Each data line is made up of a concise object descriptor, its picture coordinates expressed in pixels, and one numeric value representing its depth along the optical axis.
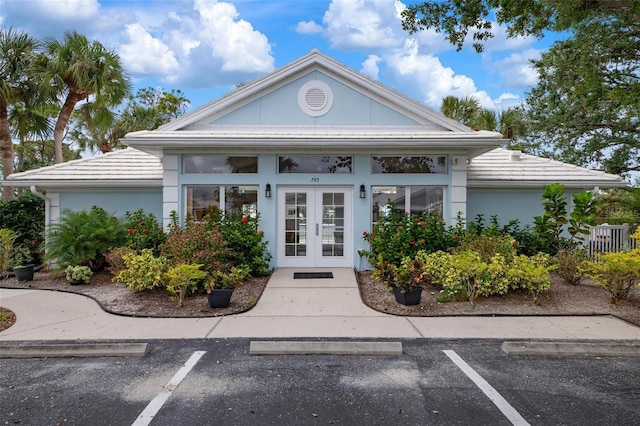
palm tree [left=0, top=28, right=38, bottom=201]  12.32
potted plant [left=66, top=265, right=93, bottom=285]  8.76
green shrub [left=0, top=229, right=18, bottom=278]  9.67
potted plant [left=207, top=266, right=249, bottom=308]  6.79
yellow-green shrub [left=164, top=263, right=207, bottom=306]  6.75
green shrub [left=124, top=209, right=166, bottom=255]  8.86
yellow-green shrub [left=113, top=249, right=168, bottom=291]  7.38
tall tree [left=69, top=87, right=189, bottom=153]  15.35
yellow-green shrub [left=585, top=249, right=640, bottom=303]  6.73
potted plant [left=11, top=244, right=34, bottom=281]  9.30
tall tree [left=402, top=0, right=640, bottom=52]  6.51
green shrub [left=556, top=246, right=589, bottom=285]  8.18
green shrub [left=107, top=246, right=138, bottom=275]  8.62
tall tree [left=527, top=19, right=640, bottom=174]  12.41
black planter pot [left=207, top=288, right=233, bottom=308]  6.77
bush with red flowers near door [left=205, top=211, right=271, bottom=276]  8.71
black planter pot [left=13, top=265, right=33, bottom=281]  9.28
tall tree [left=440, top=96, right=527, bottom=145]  20.22
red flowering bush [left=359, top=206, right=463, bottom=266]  8.54
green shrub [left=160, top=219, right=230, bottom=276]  7.39
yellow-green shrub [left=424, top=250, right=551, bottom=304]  7.08
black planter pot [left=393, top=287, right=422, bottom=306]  6.92
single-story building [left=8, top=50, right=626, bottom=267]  9.49
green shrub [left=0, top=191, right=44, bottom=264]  11.30
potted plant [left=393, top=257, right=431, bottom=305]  6.94
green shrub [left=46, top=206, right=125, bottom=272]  9.16
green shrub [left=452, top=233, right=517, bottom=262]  7.85
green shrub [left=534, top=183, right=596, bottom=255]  9.31
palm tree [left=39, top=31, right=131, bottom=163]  12.98
